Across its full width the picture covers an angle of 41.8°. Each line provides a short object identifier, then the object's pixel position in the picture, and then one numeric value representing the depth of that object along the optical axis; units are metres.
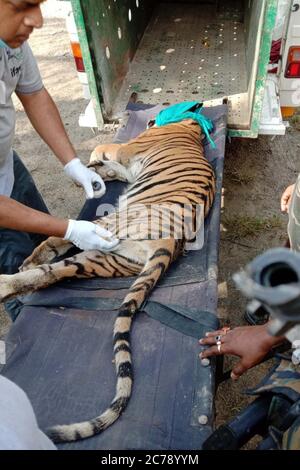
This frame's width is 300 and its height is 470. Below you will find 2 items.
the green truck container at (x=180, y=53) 2.99
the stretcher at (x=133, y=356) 1.59
